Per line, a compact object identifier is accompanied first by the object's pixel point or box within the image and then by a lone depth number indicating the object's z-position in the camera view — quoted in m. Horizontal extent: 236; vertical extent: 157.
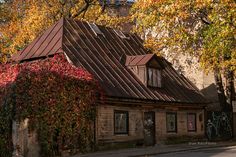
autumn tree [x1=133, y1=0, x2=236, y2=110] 22.03
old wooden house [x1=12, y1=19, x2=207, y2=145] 23.11
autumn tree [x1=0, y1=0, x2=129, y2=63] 32.41
